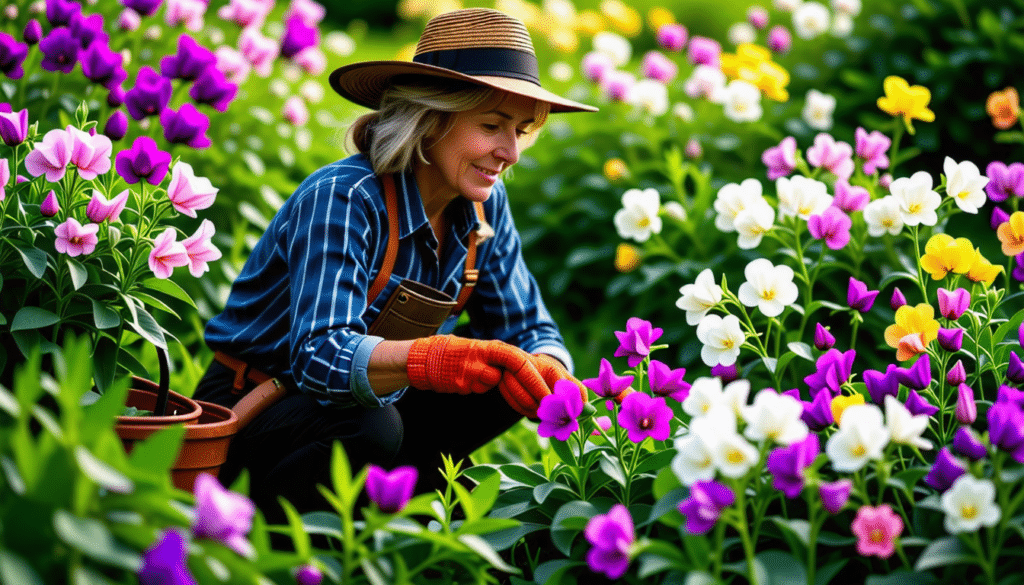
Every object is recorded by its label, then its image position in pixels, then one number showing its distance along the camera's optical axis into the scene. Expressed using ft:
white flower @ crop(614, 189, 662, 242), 9.83
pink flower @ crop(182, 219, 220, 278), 8.29
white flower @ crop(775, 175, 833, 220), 9.03
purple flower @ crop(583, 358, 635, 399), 8.04
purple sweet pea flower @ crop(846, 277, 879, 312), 8.53
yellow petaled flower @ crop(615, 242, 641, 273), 10.89
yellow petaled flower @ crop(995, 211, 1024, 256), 8.56
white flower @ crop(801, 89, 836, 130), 11.35
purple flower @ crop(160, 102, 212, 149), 9.24
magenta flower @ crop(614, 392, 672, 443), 7.86
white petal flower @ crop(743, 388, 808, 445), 7.27
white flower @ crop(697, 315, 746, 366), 8.26
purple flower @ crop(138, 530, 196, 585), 6.78
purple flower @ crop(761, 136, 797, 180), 9.71
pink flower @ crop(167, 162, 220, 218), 8.28
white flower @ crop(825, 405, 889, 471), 7.27
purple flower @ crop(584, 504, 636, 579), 7.33
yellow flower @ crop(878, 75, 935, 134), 10.00
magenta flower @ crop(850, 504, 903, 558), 7.31
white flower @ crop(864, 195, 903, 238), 8.79
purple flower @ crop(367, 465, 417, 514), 7.22
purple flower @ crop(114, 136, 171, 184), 8.35
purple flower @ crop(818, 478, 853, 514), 7.29
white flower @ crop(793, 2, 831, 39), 12.84
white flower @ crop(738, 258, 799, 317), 8.40
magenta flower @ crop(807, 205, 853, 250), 8.88
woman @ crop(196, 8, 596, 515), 8.35
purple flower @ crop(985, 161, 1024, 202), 9.01
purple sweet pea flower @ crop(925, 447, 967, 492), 7.47
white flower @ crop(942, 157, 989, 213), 8.70
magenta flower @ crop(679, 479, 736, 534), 7.29
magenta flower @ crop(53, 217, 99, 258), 8.12
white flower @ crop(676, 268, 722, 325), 8.40
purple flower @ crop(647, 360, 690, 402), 8.19
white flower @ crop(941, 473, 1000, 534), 7.25
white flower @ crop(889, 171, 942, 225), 8.65
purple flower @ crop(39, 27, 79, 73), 9.68
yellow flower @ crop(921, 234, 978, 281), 8.35
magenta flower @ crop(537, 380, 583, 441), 7.93
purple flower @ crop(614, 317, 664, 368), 8.27
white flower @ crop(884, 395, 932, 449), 7.35
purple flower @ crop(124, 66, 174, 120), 9.42
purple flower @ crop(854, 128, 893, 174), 9.77
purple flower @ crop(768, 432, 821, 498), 7.26
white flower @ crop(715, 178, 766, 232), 9.04
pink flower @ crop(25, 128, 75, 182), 8.11
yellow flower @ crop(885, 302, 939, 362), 8.15
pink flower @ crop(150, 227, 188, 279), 8.22
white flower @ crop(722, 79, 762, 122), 11.42
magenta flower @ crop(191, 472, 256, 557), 6.87
